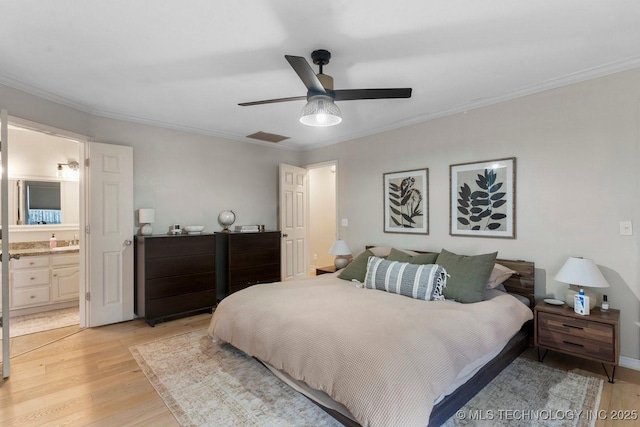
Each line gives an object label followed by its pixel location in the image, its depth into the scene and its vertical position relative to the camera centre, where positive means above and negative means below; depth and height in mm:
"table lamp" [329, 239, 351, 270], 4219 -527
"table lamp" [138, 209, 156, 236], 3803 -83
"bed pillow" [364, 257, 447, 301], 2734 -617
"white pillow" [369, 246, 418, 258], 3861 -487
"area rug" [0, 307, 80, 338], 3471 -1315
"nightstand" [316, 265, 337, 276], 4400 -824
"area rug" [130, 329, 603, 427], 1939 -1292
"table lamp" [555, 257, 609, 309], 2428 -507
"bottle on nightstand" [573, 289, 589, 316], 2443 -721
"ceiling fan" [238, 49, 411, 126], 2164 +839
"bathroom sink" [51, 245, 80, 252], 4191 -499
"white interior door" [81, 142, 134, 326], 3527 -249
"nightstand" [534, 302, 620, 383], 2311 -944
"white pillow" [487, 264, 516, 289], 2854 -588
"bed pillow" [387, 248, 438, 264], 3271 -484
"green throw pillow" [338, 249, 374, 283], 3457 -652
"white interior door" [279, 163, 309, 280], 5160 -145
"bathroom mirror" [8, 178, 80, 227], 4305 +144
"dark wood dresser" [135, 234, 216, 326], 3609 -779
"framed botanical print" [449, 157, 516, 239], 3160 +149
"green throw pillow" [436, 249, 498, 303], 2676 -572
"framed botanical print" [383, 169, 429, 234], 3867 +143
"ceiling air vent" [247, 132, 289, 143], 4702 +1180
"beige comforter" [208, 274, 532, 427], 1565 -814
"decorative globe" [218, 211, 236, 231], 4551 -98
